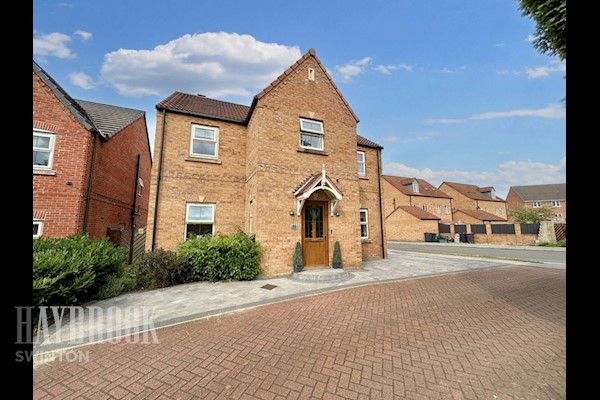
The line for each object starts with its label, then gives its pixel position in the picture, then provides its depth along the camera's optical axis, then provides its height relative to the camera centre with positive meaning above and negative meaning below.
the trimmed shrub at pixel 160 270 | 7.62 -1.99
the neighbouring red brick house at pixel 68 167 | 8.30 +1.53
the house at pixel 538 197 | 55.47 +3.63
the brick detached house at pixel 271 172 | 9.37 +1.59
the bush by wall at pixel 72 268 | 4.96 -1.42
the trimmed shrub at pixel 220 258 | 8.30 -1.72
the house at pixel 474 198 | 48.84 +2.79
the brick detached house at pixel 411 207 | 31.62 +0.59
